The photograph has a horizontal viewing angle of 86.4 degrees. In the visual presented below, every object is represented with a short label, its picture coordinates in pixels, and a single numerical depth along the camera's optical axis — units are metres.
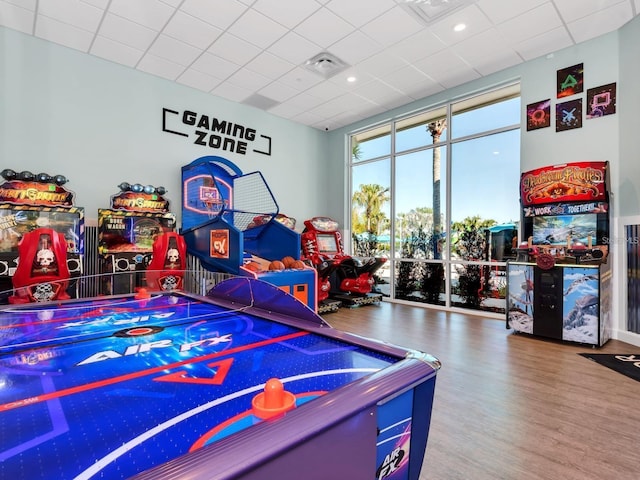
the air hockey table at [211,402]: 0.61
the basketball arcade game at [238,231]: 4.16
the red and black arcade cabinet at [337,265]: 5.59
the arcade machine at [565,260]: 3.65
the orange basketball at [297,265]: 4.45
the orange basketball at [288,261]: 4.55
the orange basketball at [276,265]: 4.34
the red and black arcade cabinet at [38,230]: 3.11
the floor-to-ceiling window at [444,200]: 5.18
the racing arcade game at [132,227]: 4.12
